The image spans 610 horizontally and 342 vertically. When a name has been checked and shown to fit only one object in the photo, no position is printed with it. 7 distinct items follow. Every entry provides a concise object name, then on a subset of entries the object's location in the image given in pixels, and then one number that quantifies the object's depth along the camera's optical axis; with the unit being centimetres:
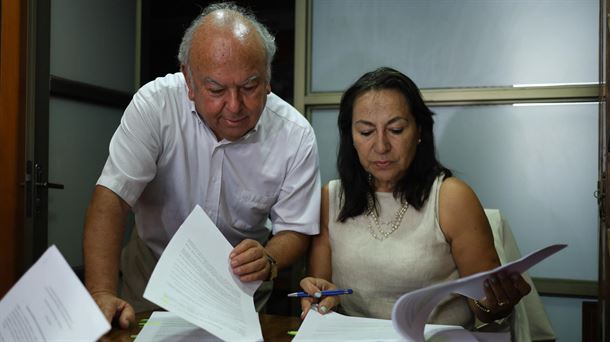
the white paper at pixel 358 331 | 98
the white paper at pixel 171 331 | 99
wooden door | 225
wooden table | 102
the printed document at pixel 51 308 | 72
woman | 138
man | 137
